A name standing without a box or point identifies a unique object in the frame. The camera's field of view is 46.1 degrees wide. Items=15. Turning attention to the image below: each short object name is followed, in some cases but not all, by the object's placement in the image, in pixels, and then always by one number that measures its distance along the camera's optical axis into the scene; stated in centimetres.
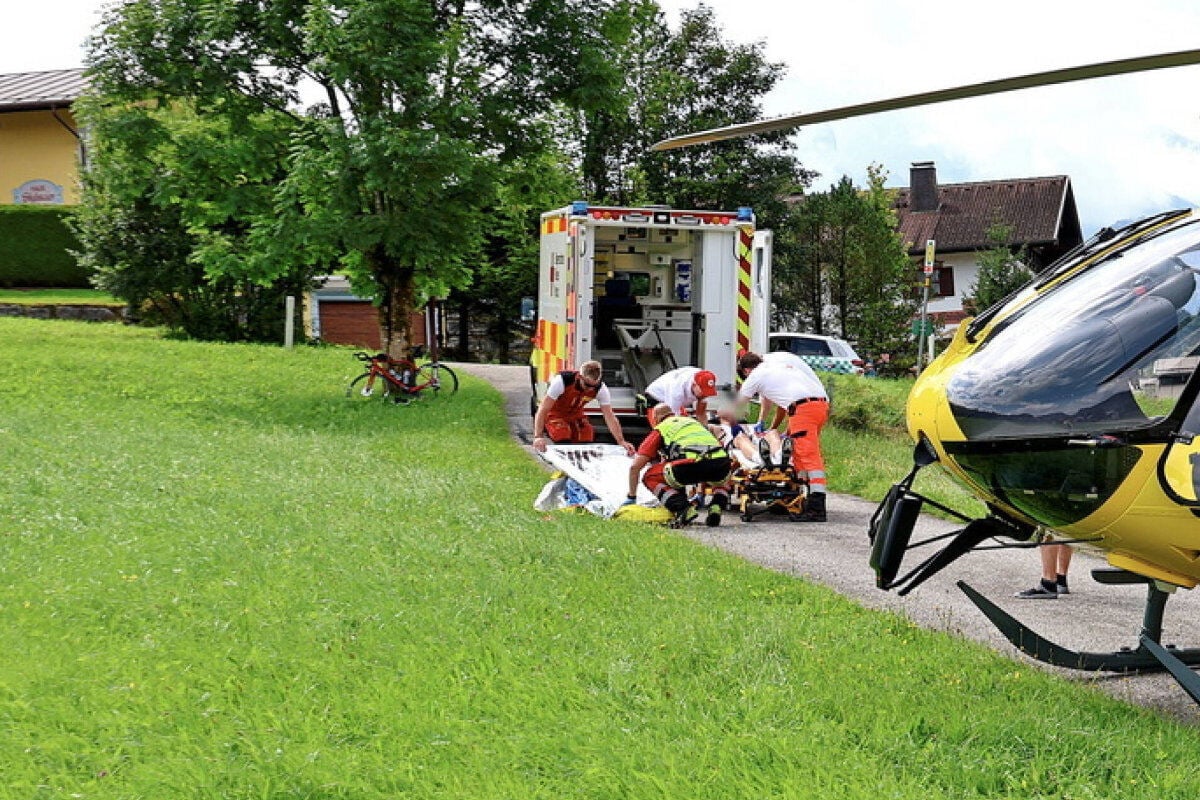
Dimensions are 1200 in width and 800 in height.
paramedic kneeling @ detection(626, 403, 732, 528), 1101
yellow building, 4297
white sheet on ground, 1156
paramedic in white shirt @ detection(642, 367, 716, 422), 1227
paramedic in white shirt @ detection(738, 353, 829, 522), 1209
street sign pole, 2464
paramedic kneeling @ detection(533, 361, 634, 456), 1282
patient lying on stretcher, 1219
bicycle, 2095
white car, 3052
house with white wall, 5394
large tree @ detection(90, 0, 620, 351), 1872
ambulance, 1582
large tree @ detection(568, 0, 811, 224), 3816
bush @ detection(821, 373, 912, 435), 2164
